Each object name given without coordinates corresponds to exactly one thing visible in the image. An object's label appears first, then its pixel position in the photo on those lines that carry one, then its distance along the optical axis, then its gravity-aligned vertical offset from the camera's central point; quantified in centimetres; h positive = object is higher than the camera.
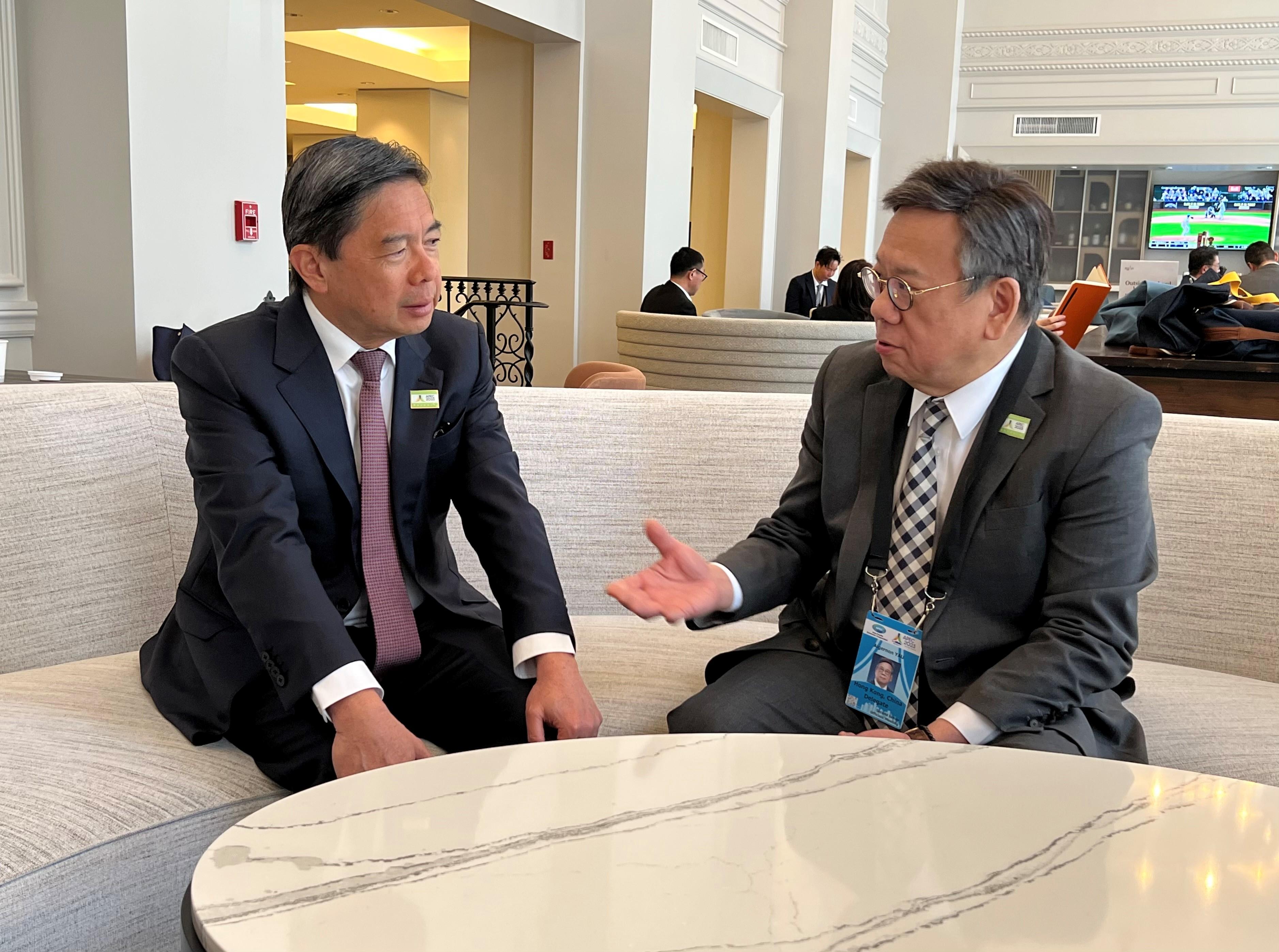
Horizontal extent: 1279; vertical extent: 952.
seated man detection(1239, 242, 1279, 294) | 888 +26
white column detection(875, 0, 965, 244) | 1595 +292
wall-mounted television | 1531 +117
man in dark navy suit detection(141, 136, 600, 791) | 163 -41
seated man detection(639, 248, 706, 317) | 787 -6
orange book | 368 -2
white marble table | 94 -54
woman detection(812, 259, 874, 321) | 723 -8
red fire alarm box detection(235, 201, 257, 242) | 496 +18
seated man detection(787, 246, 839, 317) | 1073 +0
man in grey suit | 164 -35
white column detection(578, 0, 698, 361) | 829 +97
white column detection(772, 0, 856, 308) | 1238 +180
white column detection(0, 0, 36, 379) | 443 +11
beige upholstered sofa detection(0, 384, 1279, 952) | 151 -62
